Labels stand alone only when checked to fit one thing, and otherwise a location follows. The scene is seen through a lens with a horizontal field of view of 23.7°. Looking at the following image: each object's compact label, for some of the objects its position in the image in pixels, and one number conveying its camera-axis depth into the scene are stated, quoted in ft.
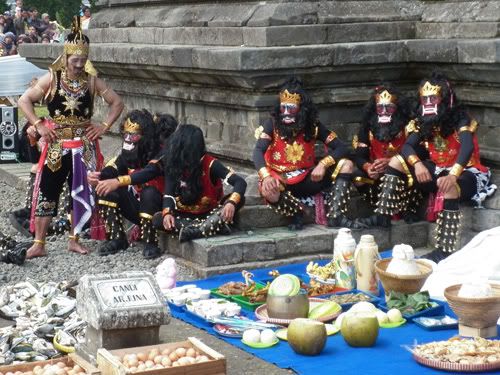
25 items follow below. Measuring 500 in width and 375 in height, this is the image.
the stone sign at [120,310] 19.21
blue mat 19.71
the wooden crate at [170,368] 17.97
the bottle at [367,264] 24.02
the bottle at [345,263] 24.48
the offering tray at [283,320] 22.06
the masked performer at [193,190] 27.55
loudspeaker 41.14
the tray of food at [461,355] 19.22
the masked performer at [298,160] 28.55
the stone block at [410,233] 29.48
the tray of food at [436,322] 21.76
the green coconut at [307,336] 20.25
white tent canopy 51.22
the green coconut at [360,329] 20.63
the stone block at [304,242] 28.02
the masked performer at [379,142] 29.12
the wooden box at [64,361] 18.70
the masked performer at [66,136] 29.45
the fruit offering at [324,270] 25.10
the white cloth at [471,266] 23.66
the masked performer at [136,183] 28.53
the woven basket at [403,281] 22.65
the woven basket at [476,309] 20.49
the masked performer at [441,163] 27.27
